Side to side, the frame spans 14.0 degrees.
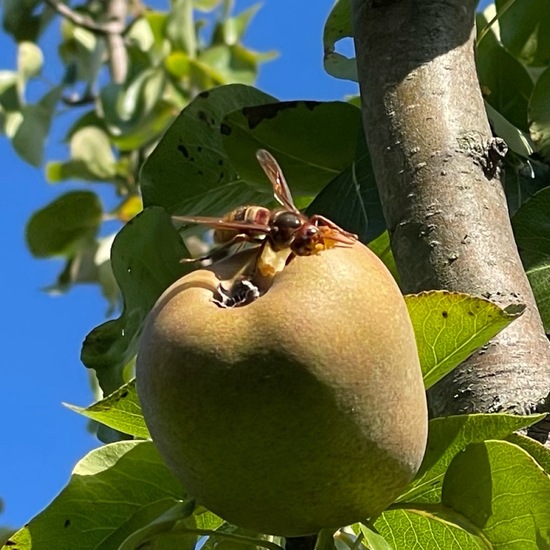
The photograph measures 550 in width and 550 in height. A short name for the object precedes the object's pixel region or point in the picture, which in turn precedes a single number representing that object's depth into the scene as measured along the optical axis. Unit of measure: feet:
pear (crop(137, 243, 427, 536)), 1.53
